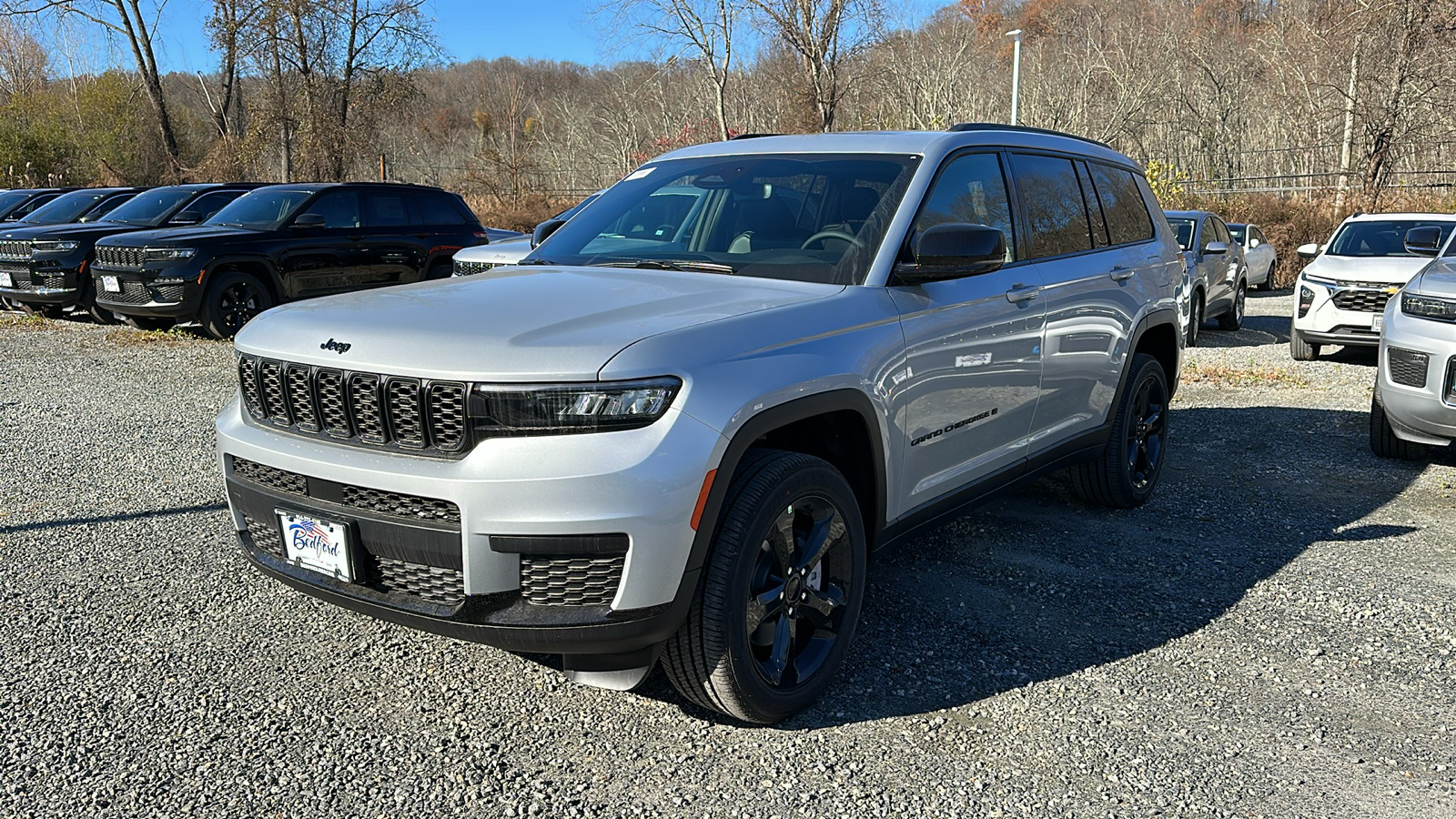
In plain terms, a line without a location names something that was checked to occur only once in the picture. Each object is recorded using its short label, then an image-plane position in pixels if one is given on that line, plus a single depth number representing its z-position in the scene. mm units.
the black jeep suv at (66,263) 12914
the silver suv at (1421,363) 6000
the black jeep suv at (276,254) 11188
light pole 26195
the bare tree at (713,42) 28828
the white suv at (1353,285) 10836
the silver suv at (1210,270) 12586
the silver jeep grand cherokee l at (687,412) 2803
